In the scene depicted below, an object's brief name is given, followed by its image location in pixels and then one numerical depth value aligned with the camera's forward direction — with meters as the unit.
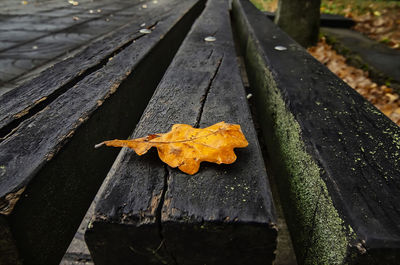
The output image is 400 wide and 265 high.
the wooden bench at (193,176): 0.17
